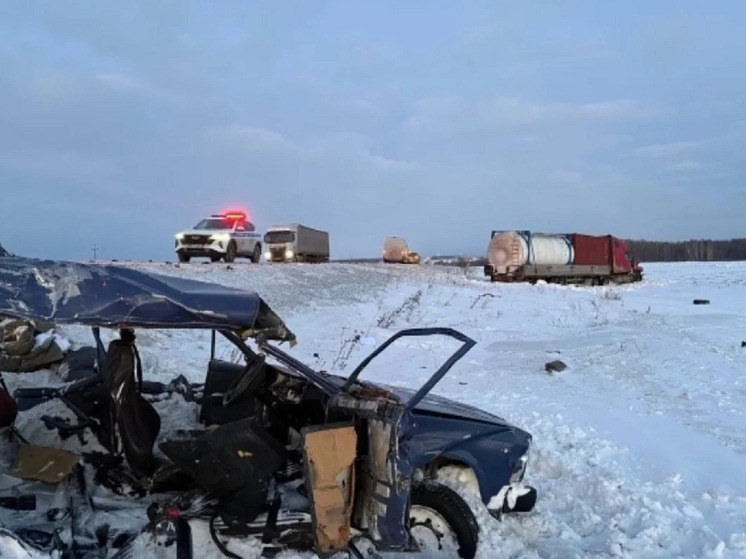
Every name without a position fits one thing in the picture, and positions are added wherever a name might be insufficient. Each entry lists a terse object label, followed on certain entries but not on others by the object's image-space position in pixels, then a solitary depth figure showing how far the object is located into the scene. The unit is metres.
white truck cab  32.09
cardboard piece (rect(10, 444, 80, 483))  4.09
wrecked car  3.46
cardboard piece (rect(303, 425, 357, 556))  3.62
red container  39.24
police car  21.81
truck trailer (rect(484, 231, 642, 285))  35.09
